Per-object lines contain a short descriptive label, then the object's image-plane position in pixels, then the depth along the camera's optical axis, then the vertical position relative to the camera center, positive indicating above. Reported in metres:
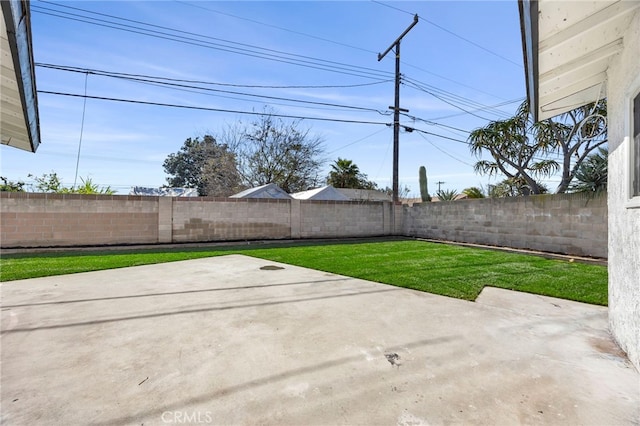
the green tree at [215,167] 20.73 +3.53
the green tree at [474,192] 12.66 +1.07
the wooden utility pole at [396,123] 13.22 +4.22
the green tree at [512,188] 10.70 +1.12
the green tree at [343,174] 25.08 +3.62
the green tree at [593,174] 6.15 +0.92
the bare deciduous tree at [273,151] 20.50 +4.56
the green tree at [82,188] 9.42 +0.91
